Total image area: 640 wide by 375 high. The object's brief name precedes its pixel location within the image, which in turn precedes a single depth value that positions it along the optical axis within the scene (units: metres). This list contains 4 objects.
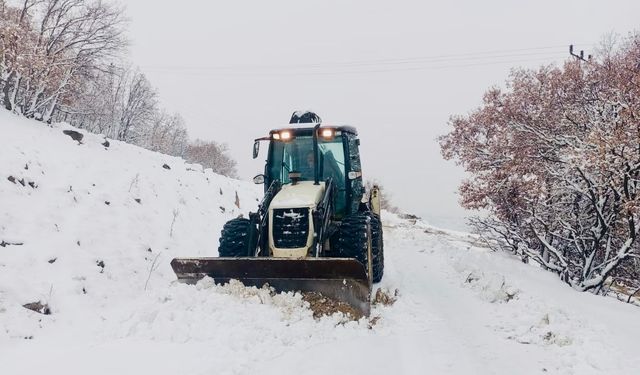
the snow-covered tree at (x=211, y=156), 55.04
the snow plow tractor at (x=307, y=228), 5.59
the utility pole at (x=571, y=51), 15.11
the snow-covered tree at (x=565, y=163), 8.33
